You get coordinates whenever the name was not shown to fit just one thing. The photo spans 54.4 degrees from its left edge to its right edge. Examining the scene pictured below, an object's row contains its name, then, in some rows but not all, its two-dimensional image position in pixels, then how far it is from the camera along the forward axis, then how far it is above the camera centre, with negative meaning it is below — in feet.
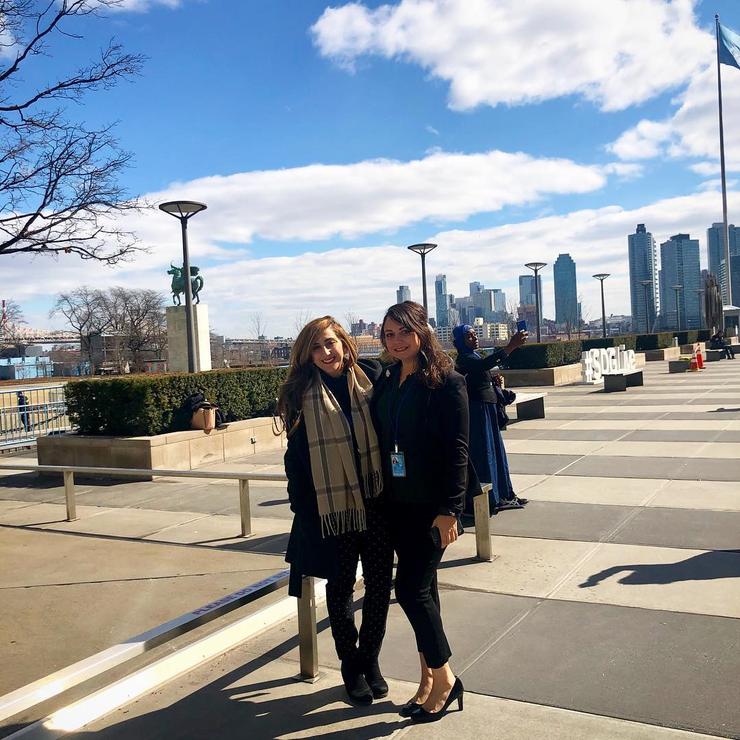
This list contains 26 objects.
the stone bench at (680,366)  83.82 -3.04
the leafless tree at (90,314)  215.90 +17.37
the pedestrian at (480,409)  21.11 -1.74
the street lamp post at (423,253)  75.05 +10.77
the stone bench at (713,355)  110.32 -2.69
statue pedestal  58.03 +2.37
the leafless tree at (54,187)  23.84 +6.65
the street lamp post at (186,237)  45.19 +8.33
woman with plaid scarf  9.88 -1.82
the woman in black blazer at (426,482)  9.61 -1.72
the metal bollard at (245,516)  20.51 -4.39
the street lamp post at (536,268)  104.06 +11.72
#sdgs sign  71.92 -1.91
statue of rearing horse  62.18 +7.39
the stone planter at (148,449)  31.94 -3.75
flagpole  168.62 +37.58
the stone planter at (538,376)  73.61 -2.98
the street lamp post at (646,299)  160.97 +9.85
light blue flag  155.12 +63.06
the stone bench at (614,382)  62.59 -3.37
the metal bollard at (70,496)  23.40 -4.07
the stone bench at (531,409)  46.42 -3.99
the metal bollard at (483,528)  16.90 -4.23
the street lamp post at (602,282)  144.95 +12.61
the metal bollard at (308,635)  11.29 -4.34
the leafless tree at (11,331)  216.99 +14.62
